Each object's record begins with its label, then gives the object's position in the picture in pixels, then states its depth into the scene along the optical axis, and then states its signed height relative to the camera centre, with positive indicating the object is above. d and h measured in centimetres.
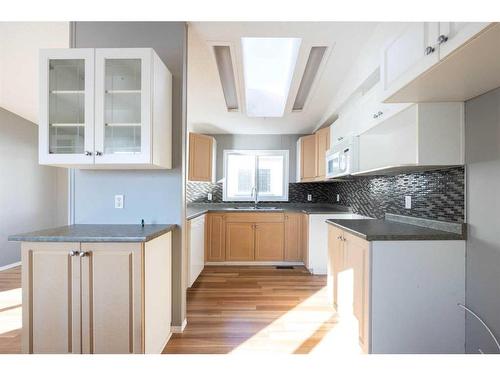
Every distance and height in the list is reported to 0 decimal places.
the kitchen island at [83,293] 144 -60
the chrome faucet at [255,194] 459 -13
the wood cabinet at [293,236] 384 -73
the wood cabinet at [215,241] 381 -80
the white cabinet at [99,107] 166 +52
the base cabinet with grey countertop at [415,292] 157 -64
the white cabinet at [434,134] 158 +33
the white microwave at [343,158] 238 +30
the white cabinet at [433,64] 104 +56
